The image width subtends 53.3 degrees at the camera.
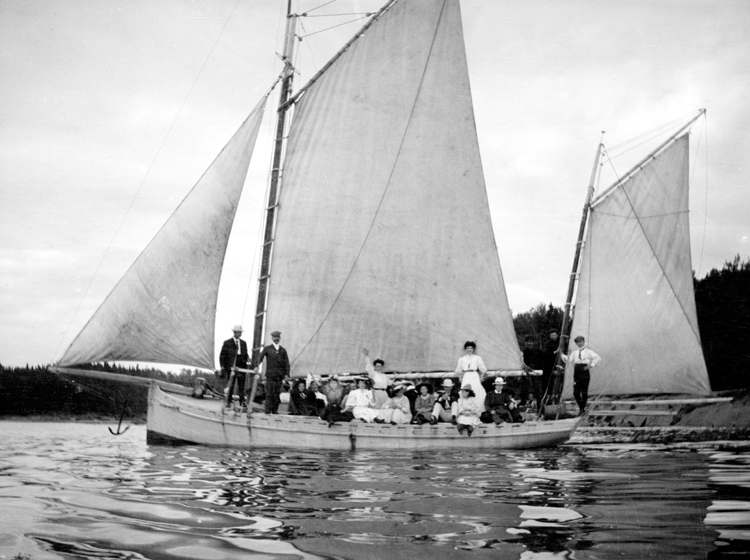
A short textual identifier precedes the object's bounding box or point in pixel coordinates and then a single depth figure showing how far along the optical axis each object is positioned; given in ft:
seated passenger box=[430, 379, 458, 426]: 62.85
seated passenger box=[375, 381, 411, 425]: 63.52
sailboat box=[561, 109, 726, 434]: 86.12
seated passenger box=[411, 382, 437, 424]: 63.41
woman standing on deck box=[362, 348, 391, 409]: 67.51
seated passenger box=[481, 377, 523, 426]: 64.34
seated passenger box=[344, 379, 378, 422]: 63.05
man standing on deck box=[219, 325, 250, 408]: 66.59
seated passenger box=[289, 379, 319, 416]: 65.26
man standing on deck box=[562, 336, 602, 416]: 69.72
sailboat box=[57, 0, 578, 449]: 70.54
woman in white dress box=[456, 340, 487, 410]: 61.11
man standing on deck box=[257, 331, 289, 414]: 63.36
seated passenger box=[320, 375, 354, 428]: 61.82
